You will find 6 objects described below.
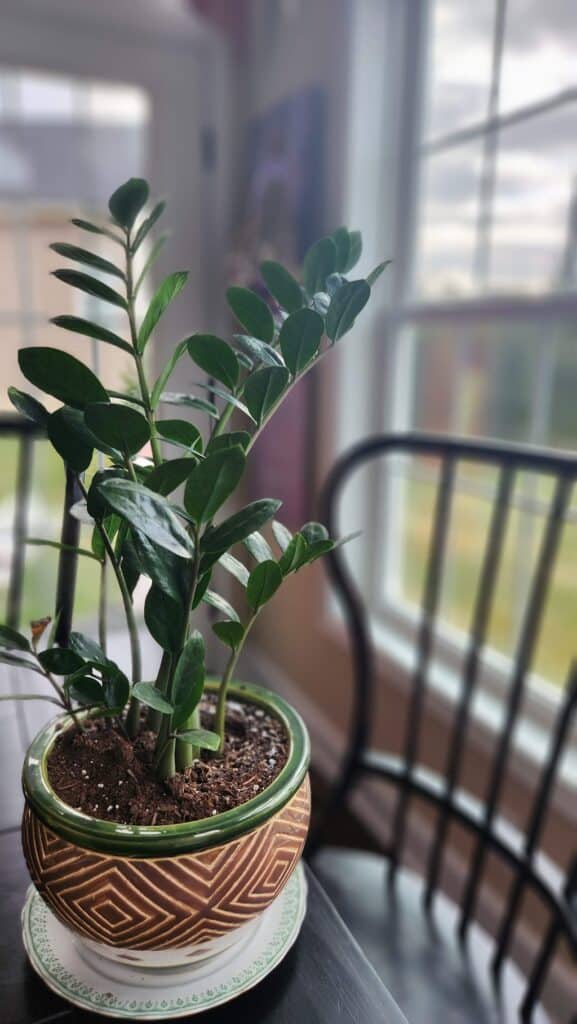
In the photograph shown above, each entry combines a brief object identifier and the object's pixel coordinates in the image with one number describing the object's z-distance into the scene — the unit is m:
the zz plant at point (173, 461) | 0.35
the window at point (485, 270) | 1.19
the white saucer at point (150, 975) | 0.41
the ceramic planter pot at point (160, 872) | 0.37
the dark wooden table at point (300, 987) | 0.41
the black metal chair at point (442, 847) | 0.72
